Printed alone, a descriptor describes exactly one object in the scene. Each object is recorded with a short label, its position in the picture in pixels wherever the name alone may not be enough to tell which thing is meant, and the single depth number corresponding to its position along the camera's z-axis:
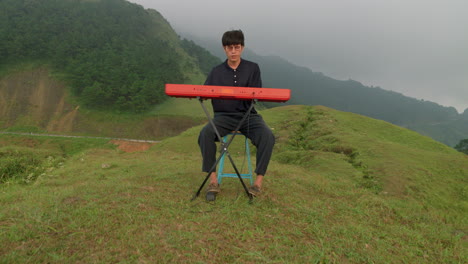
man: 4.16
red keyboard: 3.94
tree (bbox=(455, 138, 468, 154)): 59.89
